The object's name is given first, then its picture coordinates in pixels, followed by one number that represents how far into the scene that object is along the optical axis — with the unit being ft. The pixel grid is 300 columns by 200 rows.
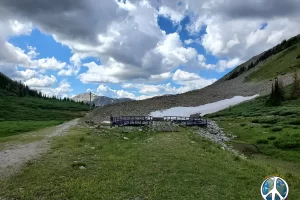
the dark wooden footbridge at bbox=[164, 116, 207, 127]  139.69
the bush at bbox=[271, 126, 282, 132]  107.34
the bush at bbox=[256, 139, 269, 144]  93.15
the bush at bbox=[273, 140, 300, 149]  85.44
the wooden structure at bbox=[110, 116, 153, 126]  124.81
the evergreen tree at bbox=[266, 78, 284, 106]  192.74
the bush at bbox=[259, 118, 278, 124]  131.43
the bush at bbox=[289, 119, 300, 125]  119.32
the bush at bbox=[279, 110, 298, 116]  146.90
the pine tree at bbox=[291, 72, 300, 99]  213.24
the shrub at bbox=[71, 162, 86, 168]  45.59
